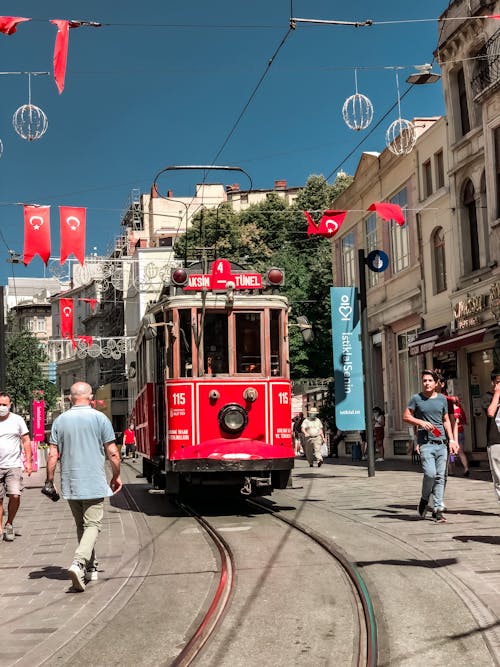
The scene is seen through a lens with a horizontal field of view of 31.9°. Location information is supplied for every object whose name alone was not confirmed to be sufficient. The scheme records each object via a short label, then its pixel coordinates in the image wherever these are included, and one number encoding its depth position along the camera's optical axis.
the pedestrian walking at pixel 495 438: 9.41
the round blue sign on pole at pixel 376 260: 20.05
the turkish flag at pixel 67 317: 39.16
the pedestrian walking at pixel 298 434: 34.29
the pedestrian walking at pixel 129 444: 35.50
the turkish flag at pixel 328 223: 19.03
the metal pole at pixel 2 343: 15.34
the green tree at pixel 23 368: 45.53
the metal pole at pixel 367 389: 18.81
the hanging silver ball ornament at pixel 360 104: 13.03
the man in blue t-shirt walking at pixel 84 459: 7.45
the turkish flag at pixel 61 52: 10.88
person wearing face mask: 10.62
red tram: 11.98
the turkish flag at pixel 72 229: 18.55
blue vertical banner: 20.00
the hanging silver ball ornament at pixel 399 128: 14.80
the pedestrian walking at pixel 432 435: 10.39
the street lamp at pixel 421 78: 16.16
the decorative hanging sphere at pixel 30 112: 12.56
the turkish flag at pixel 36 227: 18.14
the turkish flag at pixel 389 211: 18.61
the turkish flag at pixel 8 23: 10.75
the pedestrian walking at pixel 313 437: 24.19
